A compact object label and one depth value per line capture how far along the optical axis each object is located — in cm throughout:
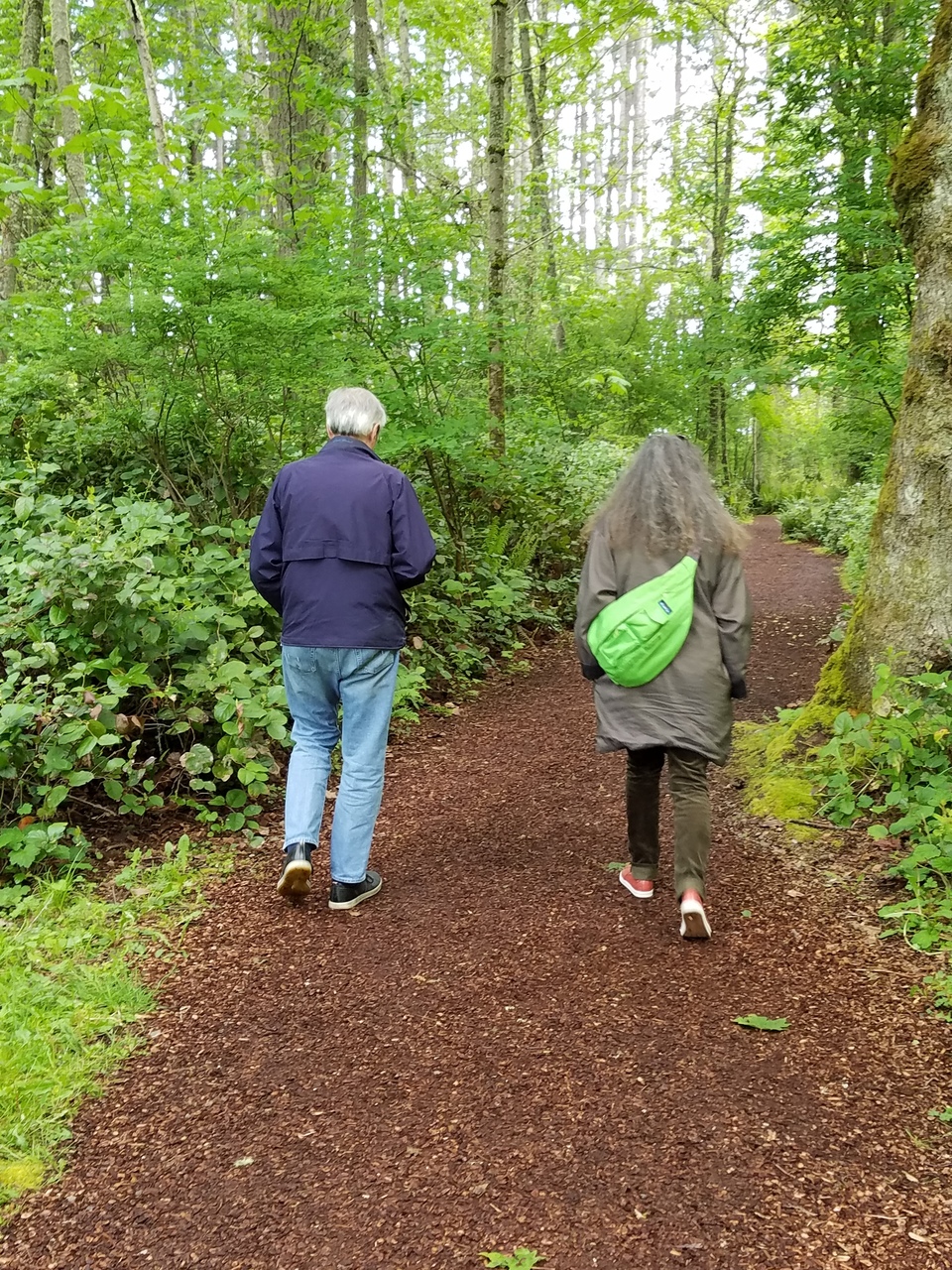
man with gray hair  354
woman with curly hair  324
